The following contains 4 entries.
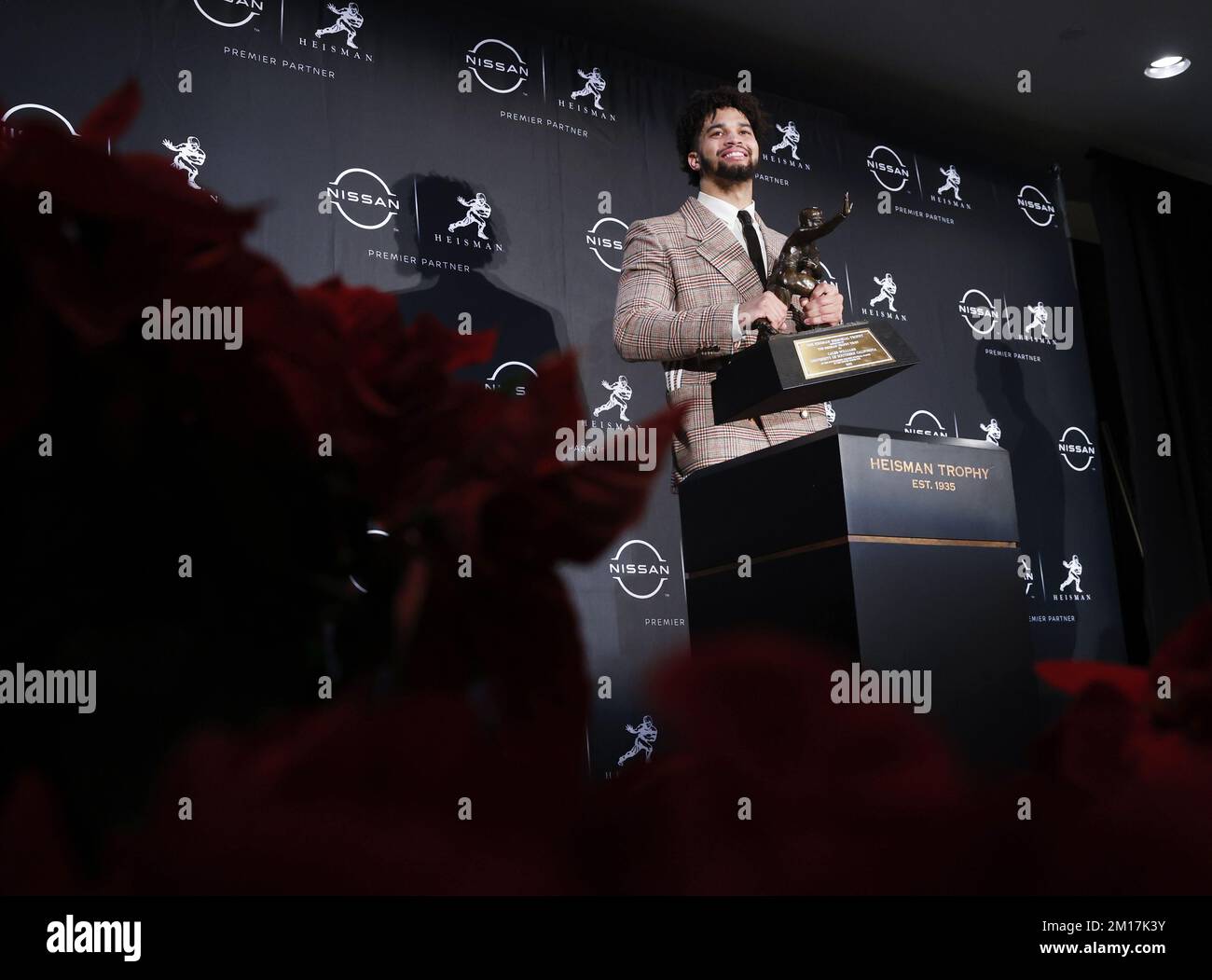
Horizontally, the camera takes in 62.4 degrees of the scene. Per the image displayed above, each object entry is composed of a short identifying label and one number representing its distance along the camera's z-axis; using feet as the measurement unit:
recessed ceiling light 11.12
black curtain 11.85
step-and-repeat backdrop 7.67
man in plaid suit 5.08
